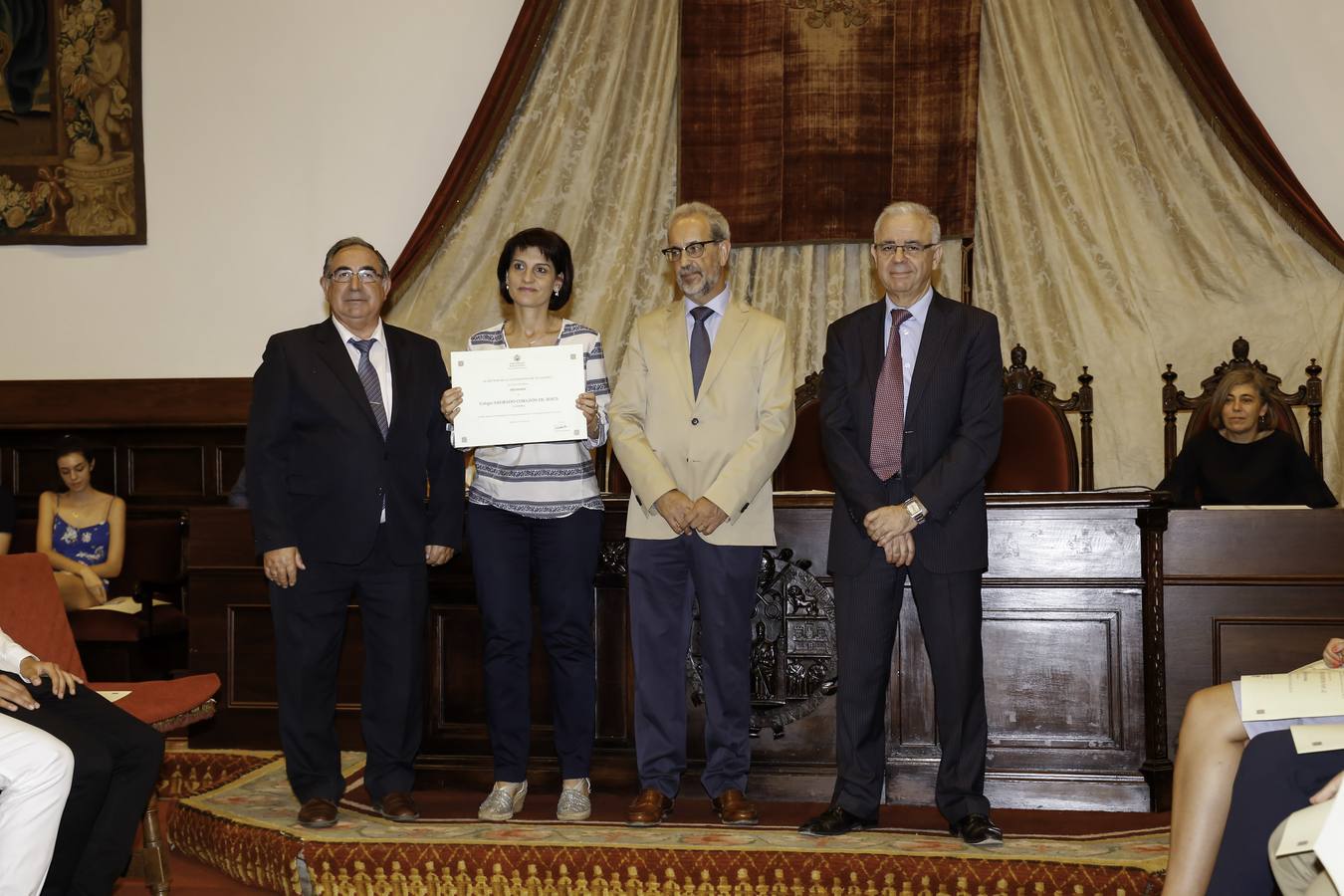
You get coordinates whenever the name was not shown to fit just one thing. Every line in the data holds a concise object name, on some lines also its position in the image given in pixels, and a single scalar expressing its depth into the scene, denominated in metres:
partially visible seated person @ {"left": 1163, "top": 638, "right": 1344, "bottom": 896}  2.08
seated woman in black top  4.38
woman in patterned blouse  3.24
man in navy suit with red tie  3.01
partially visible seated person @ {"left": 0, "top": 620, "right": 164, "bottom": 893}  2.43
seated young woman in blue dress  5.66
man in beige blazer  3.17
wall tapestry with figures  6.54
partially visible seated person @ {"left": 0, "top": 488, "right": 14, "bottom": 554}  4.27
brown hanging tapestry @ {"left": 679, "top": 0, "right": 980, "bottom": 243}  5.65
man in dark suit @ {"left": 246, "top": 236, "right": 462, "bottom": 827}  3.20
